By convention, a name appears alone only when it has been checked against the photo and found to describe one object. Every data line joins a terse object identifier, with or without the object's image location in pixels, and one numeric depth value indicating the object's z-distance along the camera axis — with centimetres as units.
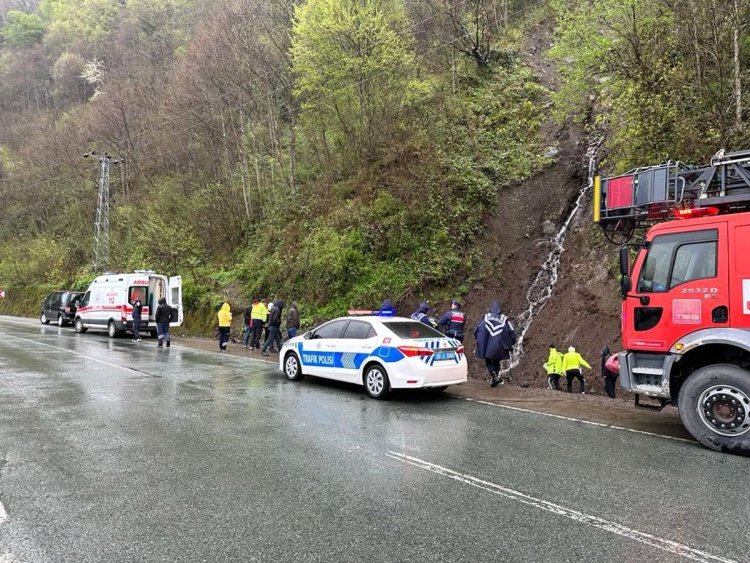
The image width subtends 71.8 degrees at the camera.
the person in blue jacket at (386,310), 1173
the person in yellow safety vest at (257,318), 1736
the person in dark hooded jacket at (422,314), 1235
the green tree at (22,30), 7238
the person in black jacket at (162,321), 1791
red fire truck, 619
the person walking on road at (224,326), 1697
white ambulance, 2092
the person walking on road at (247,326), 1820
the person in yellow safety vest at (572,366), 1174
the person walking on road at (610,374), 1070
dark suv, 2759
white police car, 881
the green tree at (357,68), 2155
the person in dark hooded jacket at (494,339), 1087
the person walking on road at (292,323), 1656
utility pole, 2995
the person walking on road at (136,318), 1981
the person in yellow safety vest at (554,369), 1201
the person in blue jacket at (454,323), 1228
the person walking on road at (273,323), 1600
